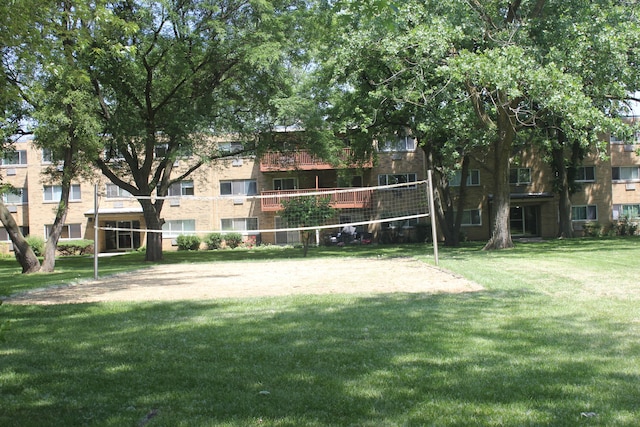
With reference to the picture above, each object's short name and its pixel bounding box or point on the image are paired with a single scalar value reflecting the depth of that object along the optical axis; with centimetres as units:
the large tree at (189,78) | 2411
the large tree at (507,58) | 1892
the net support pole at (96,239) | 1617
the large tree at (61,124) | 2011
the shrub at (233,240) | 4194
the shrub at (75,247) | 4188
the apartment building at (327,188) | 4297
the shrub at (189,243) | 4216
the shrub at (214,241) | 4221
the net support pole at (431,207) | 1660
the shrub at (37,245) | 3953
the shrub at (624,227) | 4147
